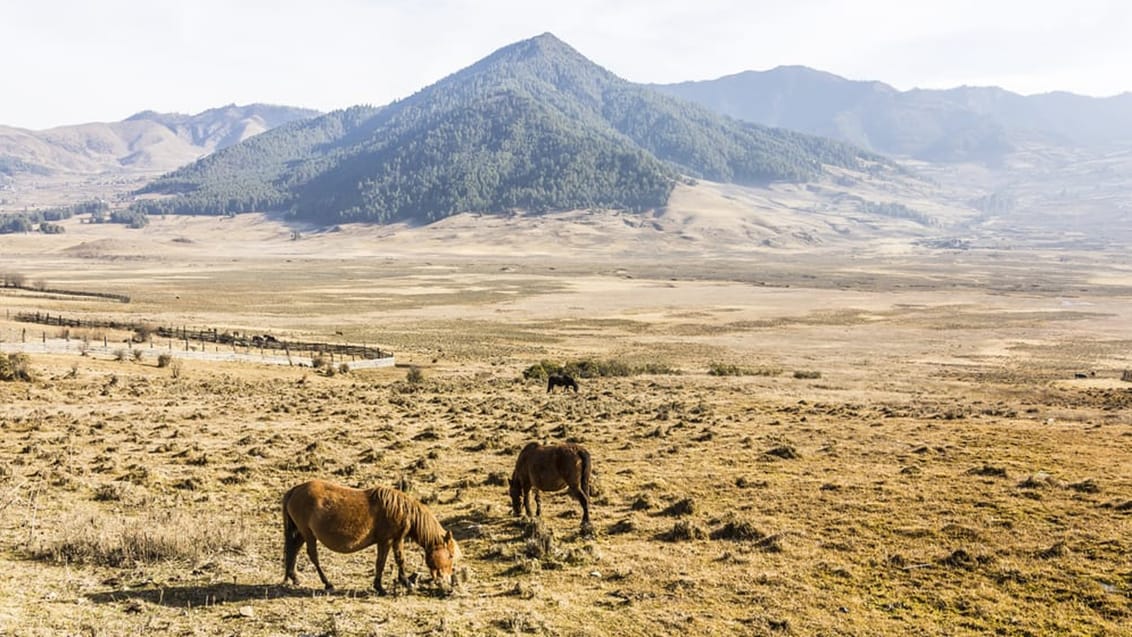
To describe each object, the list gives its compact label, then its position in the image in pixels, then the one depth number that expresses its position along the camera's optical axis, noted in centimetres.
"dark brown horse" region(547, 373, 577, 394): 3872
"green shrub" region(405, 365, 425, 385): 4160
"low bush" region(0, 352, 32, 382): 3058
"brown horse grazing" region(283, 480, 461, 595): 1009
